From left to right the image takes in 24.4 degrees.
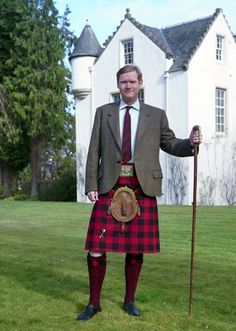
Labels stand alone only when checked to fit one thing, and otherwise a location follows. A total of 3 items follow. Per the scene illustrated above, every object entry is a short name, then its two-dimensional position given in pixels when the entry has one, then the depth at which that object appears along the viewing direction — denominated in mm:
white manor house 22766
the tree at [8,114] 32750
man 4469
